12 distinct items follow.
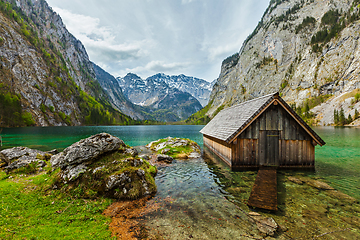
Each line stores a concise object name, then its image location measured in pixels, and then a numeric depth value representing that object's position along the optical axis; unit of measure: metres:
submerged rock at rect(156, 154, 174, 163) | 21.35
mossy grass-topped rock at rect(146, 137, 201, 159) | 25.07
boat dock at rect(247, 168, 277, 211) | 8.87
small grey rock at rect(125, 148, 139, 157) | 12.76
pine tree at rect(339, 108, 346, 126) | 94.22
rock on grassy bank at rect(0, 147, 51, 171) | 12.23
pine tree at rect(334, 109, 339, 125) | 96.88
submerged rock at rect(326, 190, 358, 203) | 9.91
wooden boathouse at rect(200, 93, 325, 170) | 16.09
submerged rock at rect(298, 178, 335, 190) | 11.89
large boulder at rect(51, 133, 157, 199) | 9.65
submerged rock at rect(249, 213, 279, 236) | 6.92
